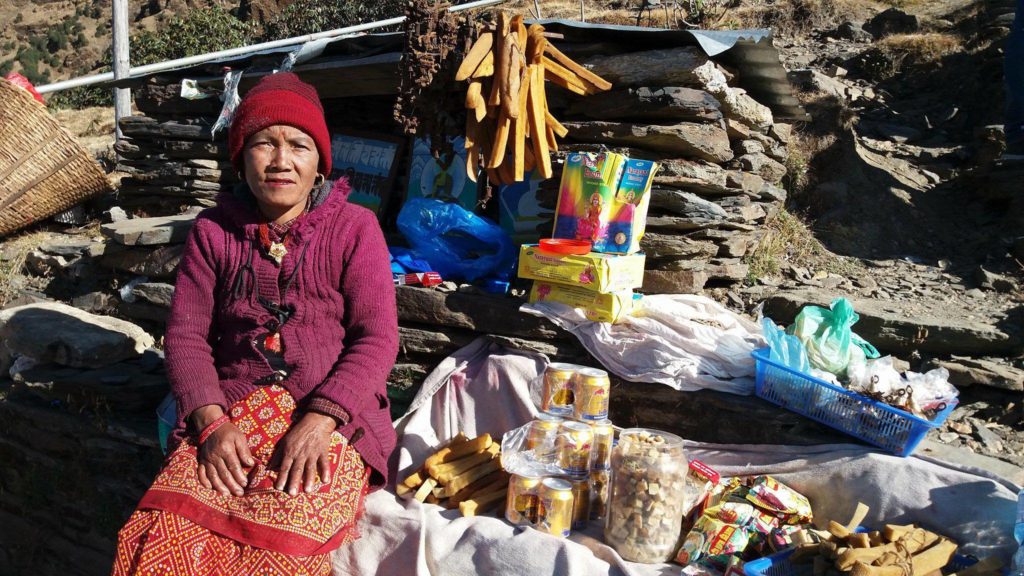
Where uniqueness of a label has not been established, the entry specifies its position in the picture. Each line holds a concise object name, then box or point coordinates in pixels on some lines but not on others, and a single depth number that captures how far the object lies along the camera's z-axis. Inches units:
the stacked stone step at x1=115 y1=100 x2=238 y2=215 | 229.1
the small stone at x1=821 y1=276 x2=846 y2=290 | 175.6
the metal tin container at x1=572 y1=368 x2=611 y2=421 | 106.3
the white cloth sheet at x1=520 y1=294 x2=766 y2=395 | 116.3
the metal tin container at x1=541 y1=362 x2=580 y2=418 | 108.1
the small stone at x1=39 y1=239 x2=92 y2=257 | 213.0
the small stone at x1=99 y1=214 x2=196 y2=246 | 176.6
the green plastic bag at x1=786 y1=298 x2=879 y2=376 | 108.8
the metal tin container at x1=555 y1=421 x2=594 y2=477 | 102.0
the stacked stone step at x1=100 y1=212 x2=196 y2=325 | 173.6
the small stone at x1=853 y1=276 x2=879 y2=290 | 178.1
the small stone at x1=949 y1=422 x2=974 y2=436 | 116.3
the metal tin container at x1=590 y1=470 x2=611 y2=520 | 105.9
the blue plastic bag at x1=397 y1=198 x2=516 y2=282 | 151.6
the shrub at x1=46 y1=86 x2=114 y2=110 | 663.8
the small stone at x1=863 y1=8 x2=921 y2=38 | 419.0
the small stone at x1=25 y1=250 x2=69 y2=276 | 211.9
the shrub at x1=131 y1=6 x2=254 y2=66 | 566.6
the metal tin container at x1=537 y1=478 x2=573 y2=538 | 96.4
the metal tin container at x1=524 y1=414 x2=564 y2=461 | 102.5
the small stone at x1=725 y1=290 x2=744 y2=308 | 158.2
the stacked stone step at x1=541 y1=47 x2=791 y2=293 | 145.8
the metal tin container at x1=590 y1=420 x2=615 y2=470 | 106.0
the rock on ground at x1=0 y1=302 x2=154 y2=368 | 154.8
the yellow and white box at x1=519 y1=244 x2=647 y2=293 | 121.7
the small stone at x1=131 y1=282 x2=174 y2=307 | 171.8
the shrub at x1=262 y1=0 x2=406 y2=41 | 581.3
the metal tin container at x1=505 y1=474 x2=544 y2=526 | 97.6
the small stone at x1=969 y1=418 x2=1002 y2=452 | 112.6
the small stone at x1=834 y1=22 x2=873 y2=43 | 418.3
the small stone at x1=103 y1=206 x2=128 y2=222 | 245.1
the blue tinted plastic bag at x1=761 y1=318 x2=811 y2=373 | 107.3
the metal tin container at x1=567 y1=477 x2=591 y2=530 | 102.6
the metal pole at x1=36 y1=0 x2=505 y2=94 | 248.7
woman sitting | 84.4
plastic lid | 126.0
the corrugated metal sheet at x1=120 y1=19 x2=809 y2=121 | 147.9
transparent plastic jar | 92.7
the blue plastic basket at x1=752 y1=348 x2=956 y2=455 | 96.3
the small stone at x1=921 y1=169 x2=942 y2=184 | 242.8
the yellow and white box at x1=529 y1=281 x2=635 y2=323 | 123.2
